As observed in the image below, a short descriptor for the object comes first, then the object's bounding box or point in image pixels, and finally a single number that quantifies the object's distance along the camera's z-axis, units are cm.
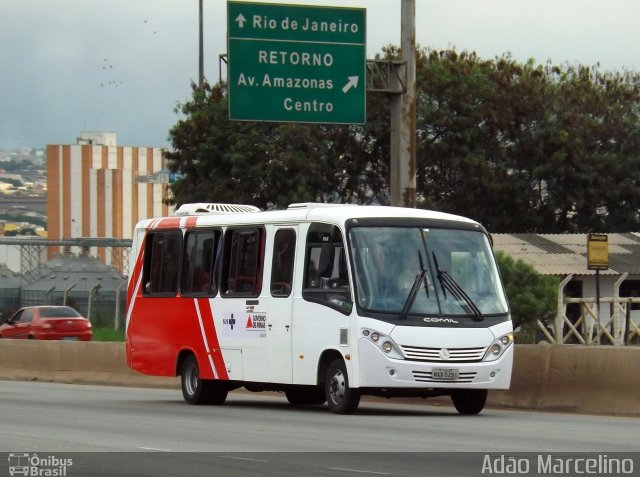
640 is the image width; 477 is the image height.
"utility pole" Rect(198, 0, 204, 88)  6227
